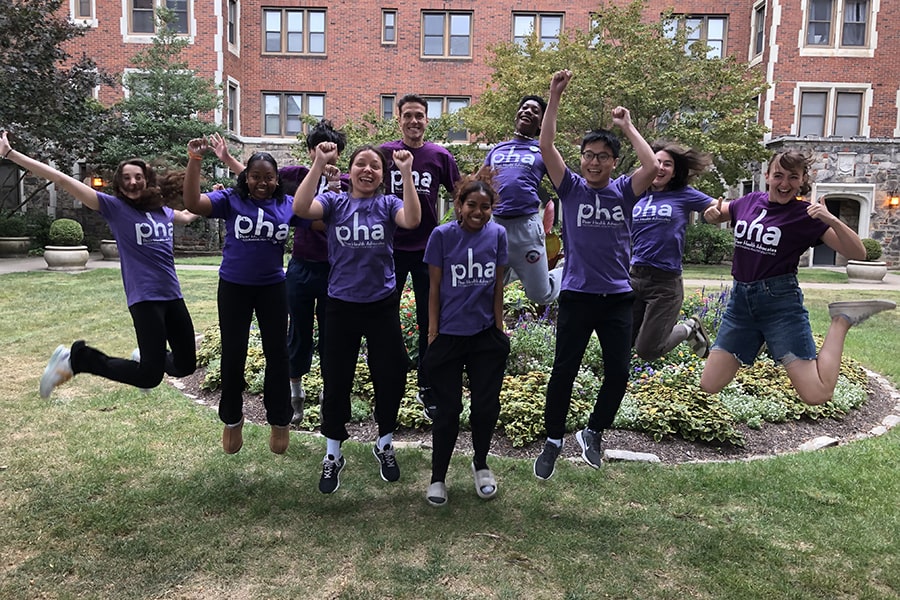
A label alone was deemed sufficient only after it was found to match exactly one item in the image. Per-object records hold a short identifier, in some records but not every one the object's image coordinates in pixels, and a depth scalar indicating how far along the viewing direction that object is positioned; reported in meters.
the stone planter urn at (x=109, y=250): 20.19
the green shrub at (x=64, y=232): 16.69
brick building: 23.30
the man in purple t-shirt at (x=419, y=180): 4.88
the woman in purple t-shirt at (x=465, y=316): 4.01
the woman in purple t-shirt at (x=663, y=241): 4.96
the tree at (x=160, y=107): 20.30
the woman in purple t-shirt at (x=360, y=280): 4.04
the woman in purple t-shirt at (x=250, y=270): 4.14
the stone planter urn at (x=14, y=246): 19.84
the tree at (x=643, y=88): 18.09
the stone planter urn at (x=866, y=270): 18.70
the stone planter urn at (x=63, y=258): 16.14
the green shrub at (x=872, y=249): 20.14
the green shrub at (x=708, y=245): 22.62
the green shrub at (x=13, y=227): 20.33
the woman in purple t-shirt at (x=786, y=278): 3.99
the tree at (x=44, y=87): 16.31
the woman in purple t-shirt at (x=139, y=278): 4.29
